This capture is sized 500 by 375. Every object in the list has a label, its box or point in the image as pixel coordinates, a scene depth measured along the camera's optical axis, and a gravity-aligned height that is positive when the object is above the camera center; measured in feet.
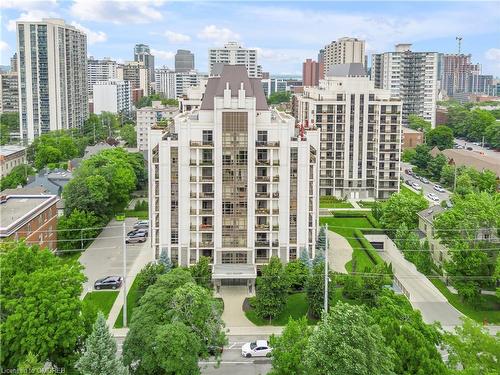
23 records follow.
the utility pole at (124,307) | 113.24 -39.86
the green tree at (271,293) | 113.70 -36.92
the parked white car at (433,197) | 224.33 -32.10
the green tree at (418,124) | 391.04 -1.89
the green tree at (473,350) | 71.10 -31.77
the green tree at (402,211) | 166.30 -28.31
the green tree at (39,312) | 79.82 -29.46
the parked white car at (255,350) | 100.73 -43.38
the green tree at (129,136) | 373.81 -10.70
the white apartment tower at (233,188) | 134.72 -17.06
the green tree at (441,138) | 341.82 -10.57
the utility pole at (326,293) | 105.95 -34.50
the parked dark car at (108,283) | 132.67 -40.62
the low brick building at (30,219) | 127.34 -24.81
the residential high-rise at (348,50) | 528.22 +71.39
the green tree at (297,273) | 127.00 -36.52
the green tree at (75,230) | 157.48 -32.56
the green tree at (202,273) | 124.57 -36.02
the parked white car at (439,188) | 245.08 -31.23
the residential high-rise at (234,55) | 537.65 +68.27
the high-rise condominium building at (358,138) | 227.40 -7.29
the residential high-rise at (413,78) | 431.02 +35.32
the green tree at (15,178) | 227.61 -25.28
